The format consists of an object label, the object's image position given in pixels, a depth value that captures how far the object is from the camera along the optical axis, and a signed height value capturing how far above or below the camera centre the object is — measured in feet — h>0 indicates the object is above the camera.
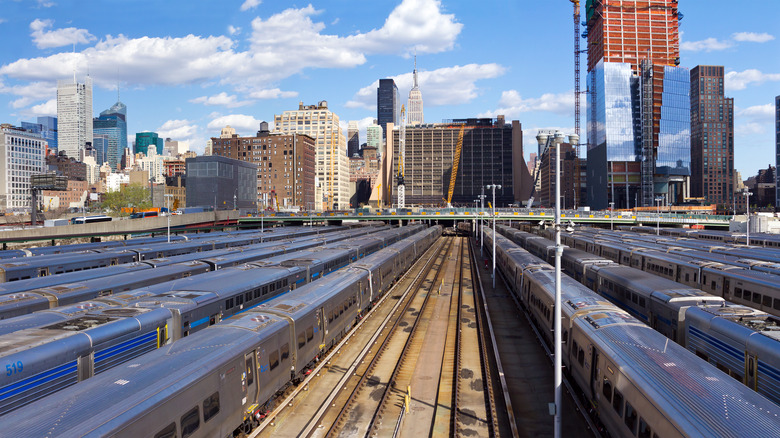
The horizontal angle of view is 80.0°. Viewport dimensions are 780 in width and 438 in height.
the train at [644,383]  32.01 -14.18
